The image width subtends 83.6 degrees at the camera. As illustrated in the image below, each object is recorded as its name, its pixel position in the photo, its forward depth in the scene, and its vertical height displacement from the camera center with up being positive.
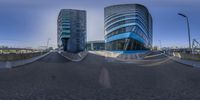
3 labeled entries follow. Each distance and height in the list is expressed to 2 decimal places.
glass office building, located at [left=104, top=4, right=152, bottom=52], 19.29 +4.37
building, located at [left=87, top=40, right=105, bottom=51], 47.78 +2.35
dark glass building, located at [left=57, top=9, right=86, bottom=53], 53.79 +10.14
